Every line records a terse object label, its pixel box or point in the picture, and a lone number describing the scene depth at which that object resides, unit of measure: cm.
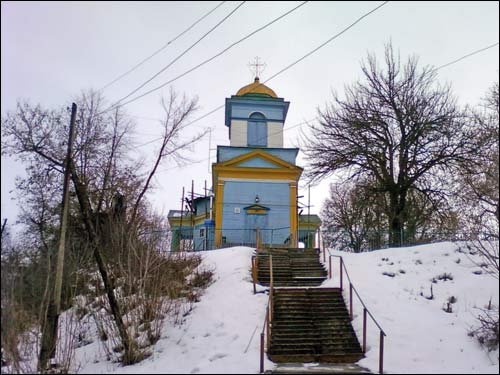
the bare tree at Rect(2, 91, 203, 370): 1097
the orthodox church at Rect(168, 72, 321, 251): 2383
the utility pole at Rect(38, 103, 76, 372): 872
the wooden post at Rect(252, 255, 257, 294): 1293
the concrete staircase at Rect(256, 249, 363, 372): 991
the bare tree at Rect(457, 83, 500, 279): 993
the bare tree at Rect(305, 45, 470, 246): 2041
